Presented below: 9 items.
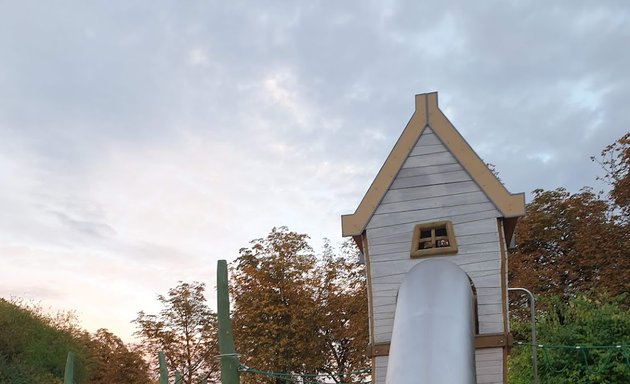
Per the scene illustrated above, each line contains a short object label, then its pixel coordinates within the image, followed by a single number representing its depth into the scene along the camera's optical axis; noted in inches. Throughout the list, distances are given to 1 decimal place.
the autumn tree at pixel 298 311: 1091.3
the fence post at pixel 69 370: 463.2
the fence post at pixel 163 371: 442.9
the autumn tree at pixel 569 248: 1008.2
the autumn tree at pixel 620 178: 999.0
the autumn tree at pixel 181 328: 1354.6
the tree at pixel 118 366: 1723.7
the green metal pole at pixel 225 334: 287.6
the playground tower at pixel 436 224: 278.8
